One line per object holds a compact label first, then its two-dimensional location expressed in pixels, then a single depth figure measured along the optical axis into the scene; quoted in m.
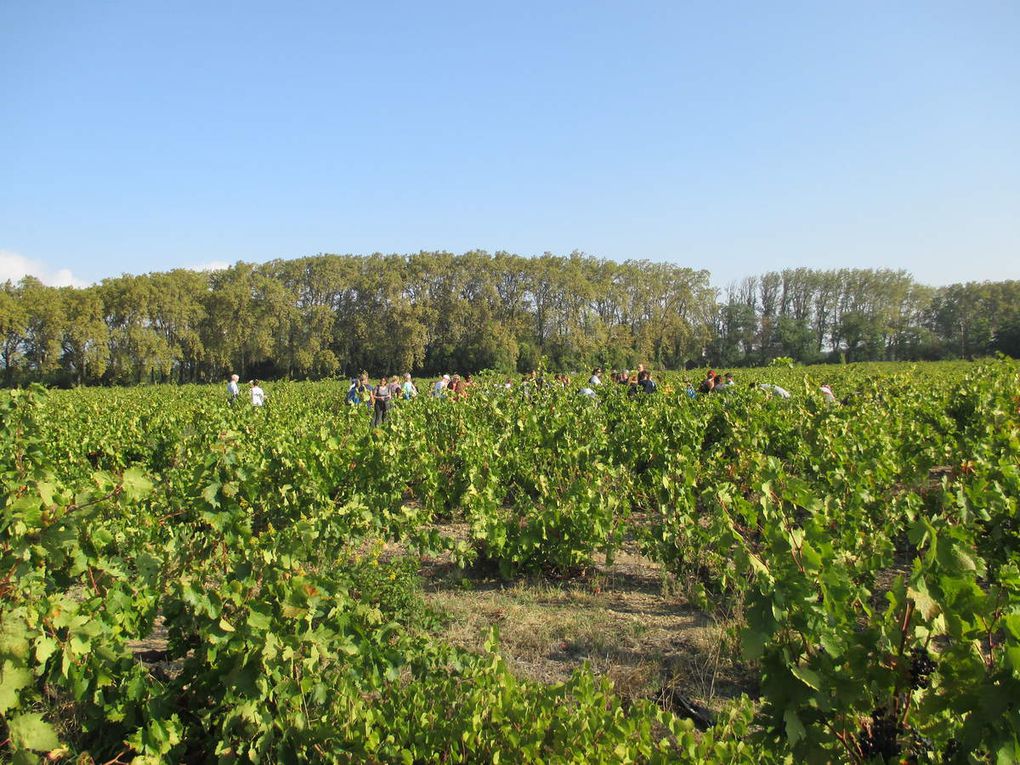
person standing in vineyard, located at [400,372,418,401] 13.11
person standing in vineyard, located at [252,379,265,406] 13.89
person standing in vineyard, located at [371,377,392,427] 13.55
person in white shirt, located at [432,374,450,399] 13.53
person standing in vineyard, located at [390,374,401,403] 12.37
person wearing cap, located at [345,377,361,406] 13.45
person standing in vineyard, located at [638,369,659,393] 12.88
